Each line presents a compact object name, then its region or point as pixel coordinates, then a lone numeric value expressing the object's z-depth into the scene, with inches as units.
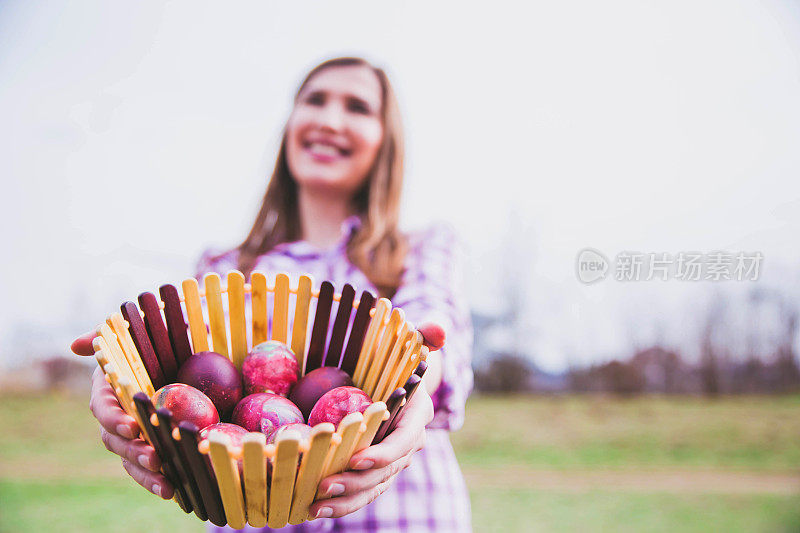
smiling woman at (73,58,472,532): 50.9
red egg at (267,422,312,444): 32.5
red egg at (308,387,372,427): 33.9
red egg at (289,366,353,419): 38.7
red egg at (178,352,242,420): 37.5
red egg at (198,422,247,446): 32.1
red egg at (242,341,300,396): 39.8
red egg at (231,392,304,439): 35.2
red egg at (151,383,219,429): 34.2
